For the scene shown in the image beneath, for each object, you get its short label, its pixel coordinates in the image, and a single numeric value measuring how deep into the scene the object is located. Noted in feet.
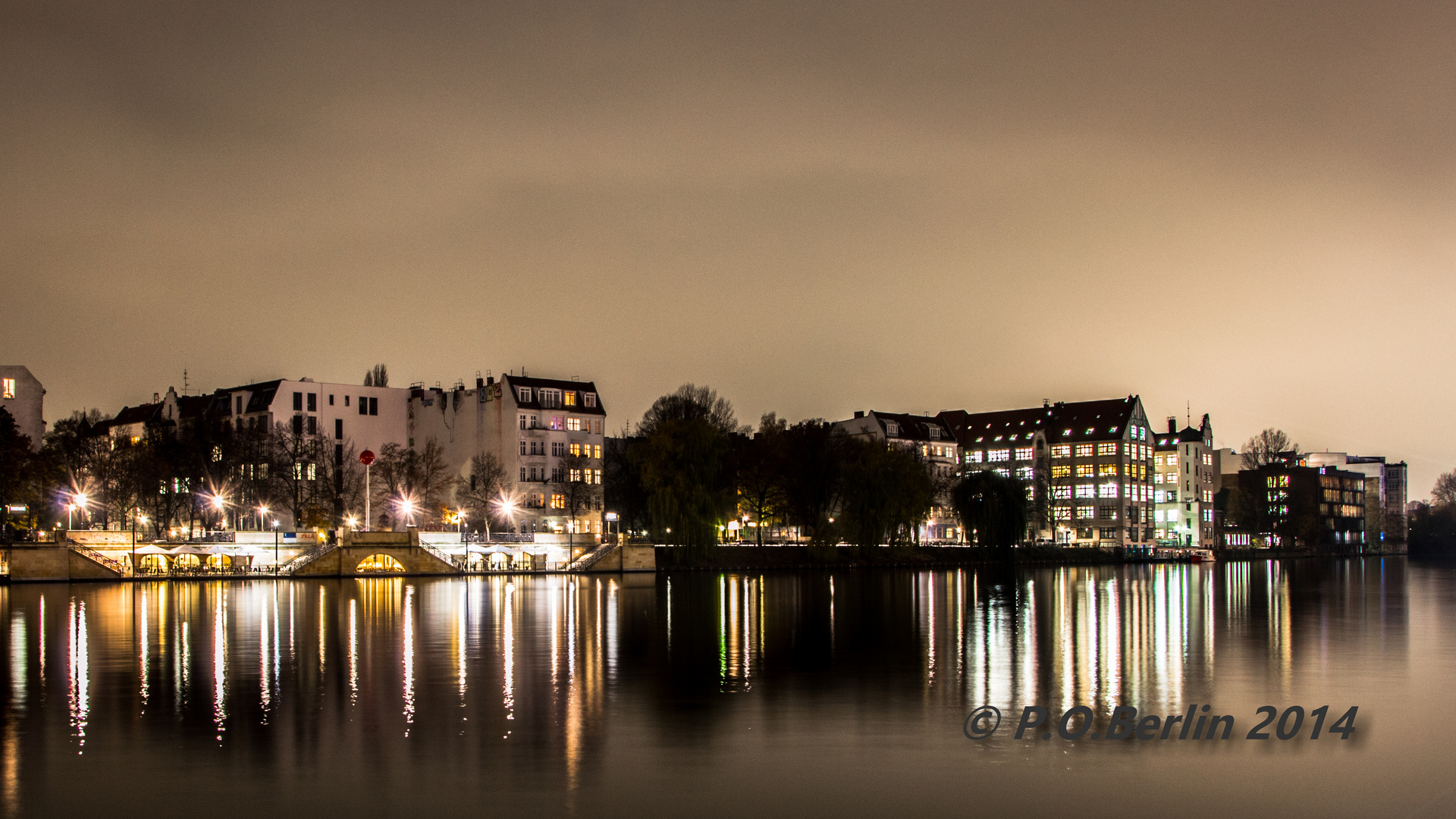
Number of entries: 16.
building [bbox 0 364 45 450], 404.57
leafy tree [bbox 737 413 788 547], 449.48
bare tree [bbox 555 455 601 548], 462.60
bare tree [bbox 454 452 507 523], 447.01
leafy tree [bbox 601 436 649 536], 470.55
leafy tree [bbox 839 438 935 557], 402.11
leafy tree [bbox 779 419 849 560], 433.48
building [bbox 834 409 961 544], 586.45
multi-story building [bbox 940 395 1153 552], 629.92
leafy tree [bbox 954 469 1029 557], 424.46
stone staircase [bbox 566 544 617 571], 370.94
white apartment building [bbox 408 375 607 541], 461.37
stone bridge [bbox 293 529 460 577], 344.69
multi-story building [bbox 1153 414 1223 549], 645.92
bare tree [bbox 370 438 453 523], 431.43
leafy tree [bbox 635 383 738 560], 367.86
